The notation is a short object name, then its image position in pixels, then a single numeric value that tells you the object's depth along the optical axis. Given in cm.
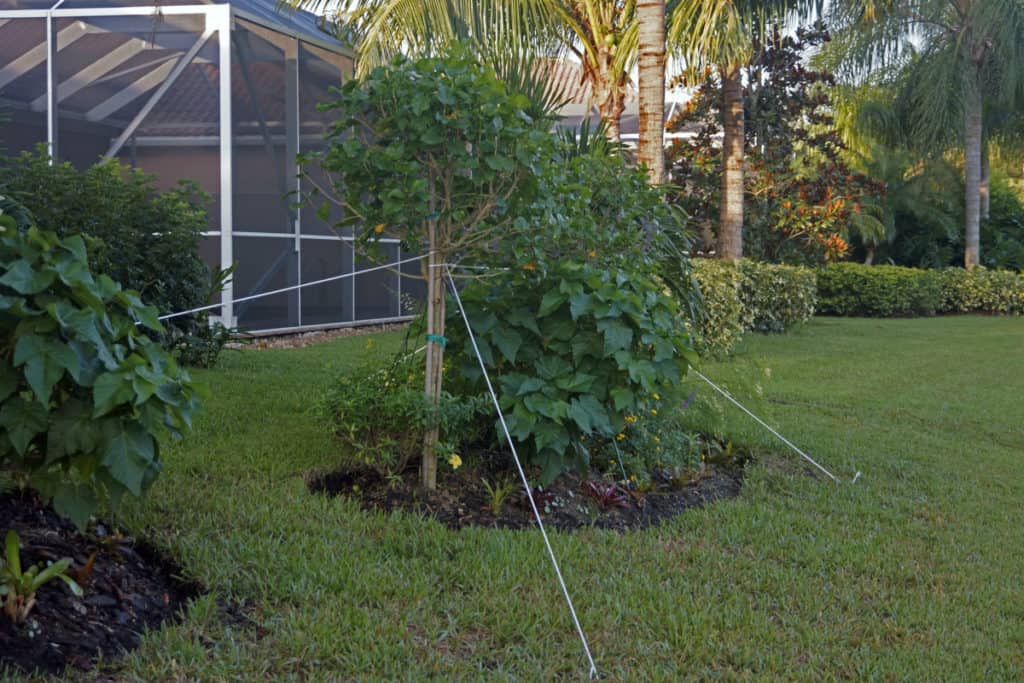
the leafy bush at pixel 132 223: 670
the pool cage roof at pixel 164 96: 1066
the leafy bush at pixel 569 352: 414
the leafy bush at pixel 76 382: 244
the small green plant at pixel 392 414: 421
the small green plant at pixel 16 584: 272
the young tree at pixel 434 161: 389
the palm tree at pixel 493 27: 1049
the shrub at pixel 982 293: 2216
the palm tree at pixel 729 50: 1061
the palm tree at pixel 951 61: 2152
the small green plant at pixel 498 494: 418
